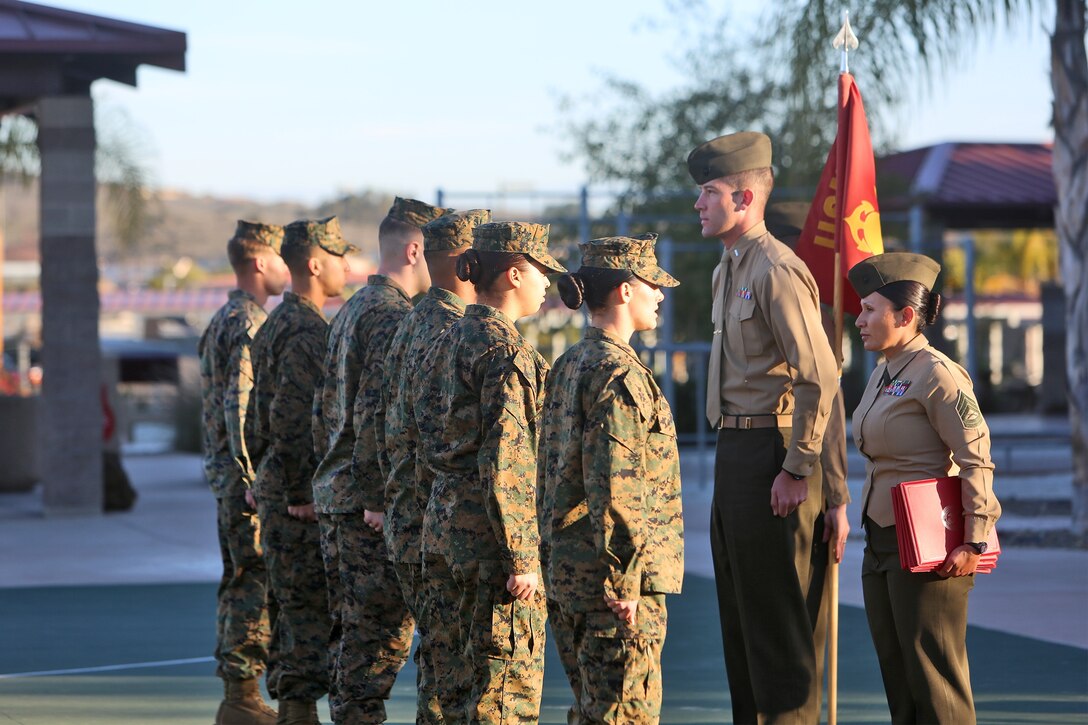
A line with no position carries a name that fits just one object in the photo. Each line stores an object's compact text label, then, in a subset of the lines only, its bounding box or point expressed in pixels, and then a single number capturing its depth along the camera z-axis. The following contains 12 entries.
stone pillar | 28.02
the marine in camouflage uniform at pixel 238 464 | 13.26
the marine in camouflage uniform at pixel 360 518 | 11.45
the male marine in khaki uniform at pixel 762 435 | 10.56
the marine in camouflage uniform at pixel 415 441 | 10.35
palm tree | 23.77
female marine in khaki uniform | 9.80
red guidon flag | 12.31
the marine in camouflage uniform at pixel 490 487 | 9.54
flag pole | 10.93
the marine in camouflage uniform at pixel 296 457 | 12.46
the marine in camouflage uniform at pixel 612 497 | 9.58
